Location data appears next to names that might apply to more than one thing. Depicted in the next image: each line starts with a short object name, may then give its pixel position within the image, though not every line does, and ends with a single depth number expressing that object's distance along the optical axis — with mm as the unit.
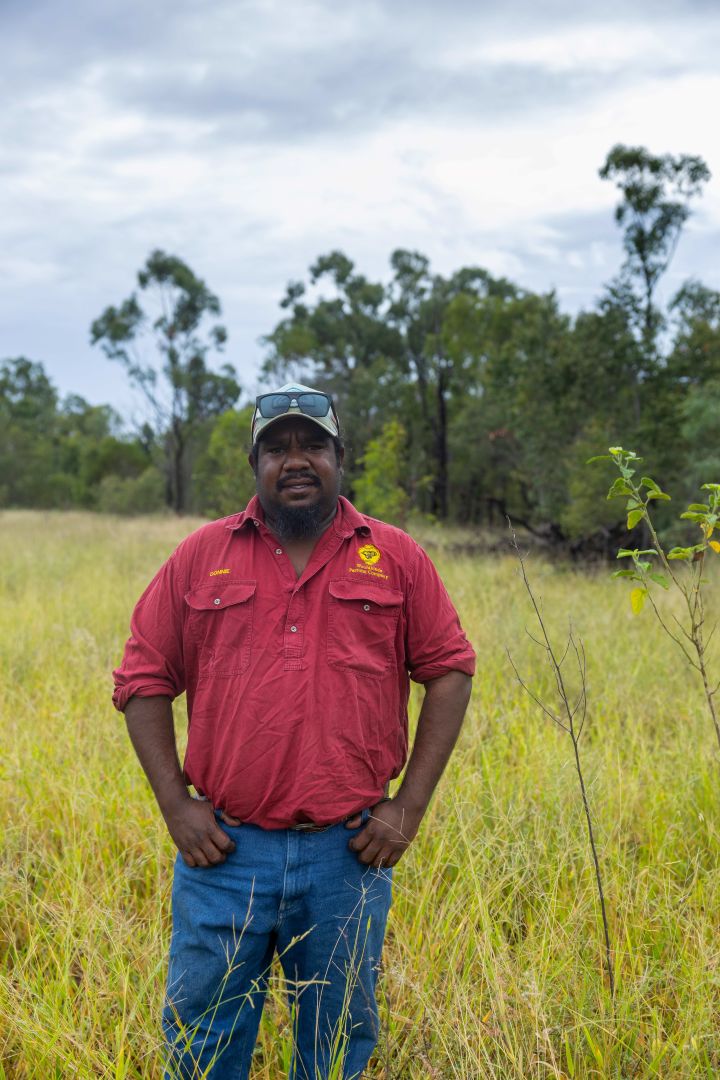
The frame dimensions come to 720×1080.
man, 2033
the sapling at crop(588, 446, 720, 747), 2459
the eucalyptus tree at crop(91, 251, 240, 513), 41000
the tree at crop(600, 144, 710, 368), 15055
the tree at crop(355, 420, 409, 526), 17297
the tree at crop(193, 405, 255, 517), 24730
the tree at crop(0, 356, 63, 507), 47625
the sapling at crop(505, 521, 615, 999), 2374
